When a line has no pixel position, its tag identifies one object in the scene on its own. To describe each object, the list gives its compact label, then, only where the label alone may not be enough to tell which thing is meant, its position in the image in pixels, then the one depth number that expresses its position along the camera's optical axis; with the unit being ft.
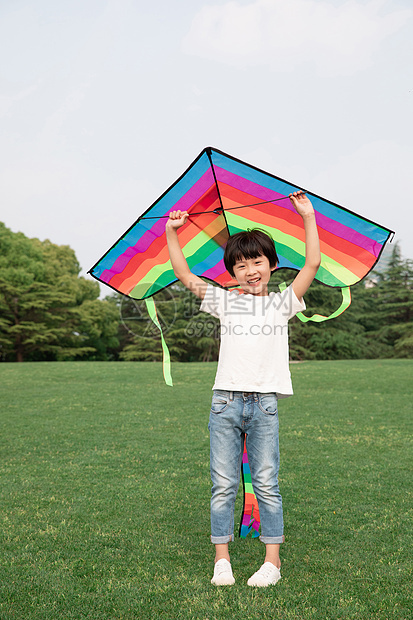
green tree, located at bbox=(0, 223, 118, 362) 105.60
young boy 9.33
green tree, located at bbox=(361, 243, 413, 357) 130.21
